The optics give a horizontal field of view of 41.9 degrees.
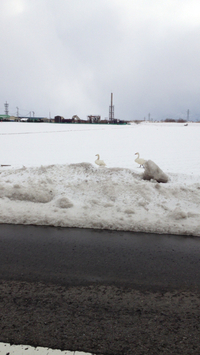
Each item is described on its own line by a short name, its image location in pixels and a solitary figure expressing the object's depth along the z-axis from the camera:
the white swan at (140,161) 11.21
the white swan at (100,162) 10.14
